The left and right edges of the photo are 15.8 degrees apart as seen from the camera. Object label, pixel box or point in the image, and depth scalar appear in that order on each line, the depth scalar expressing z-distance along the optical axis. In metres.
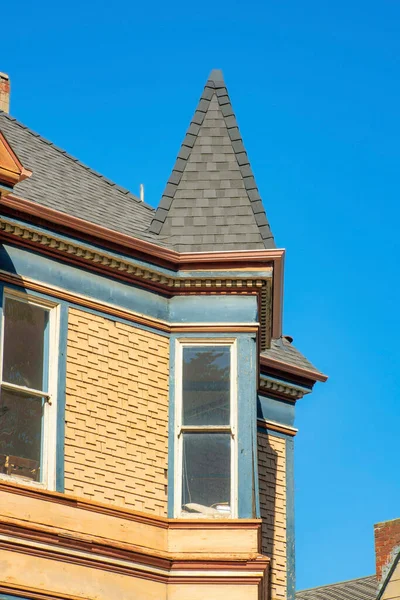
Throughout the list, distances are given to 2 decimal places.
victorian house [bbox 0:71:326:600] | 15.77
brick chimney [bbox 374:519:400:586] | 25.12
